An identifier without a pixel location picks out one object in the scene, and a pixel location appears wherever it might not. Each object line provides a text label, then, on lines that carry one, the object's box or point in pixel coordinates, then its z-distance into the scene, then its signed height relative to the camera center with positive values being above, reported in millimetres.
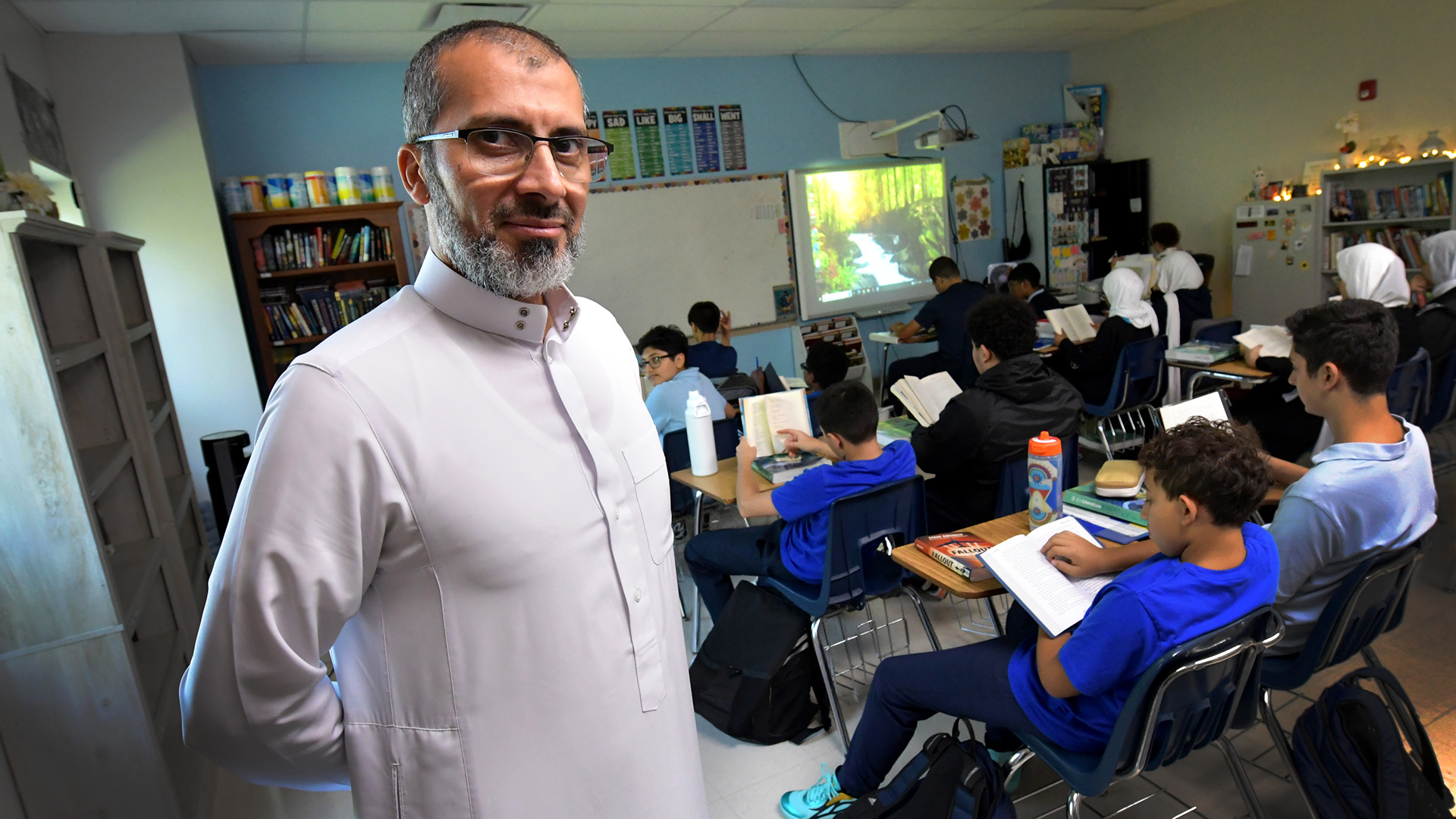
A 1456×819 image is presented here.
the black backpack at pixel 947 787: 1617 -1104
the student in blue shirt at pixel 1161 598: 1434 -693
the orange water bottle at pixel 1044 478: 2039 -655
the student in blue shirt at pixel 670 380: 3529 -539
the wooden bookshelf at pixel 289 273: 4488 +136
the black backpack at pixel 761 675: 2389 -1238
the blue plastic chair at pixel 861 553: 2289 -892
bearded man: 745 -240
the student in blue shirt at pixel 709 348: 4477 -524
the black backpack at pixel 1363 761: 1579 -1142
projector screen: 6598 -15
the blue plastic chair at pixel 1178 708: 1407 -918
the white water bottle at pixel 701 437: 2893 -644
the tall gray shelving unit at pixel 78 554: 1749 -547
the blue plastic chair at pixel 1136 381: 4418 -973
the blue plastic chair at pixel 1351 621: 1689 -951
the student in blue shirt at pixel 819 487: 2318 -695
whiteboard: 5895 +19
